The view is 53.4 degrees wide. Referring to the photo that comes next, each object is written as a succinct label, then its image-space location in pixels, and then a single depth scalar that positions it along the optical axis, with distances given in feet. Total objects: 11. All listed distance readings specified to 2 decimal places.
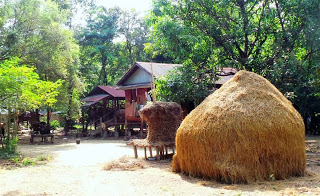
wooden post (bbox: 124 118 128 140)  71.00
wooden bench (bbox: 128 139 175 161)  35.12
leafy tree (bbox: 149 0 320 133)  34.99
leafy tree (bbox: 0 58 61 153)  38.96
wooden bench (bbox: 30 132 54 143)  66.61
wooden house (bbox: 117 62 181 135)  66.39
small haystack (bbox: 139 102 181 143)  36.29
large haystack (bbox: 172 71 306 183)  23.09
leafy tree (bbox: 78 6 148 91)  104.63
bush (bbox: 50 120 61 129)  106.40
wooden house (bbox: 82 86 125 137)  78.23
